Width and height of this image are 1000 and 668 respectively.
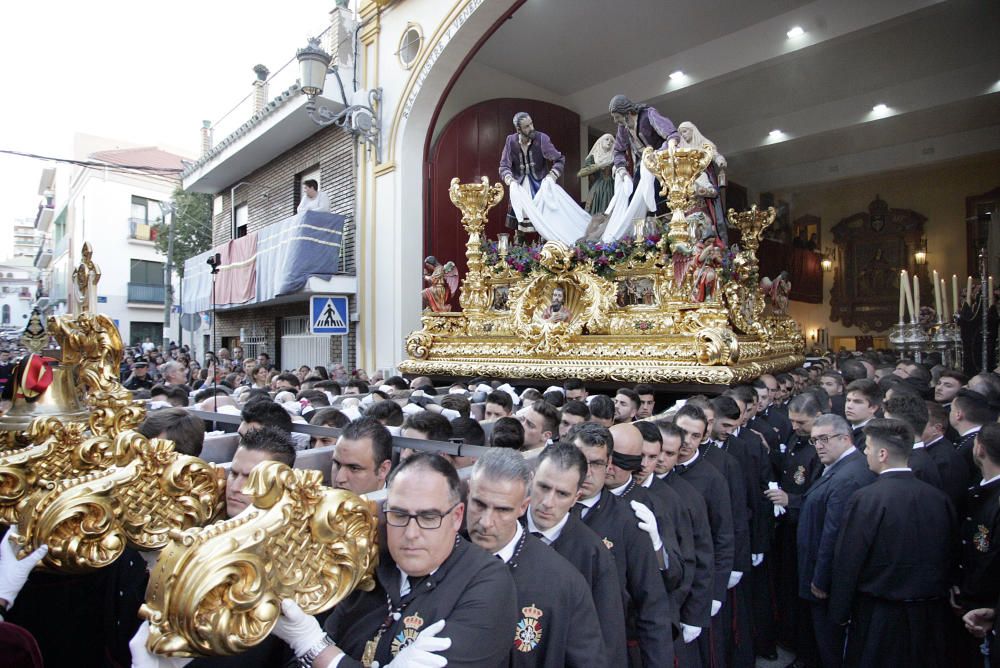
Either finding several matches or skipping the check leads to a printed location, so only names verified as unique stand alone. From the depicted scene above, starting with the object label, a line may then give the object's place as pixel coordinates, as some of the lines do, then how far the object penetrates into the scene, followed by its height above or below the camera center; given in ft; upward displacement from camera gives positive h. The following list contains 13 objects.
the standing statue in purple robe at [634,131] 29.81 +10.81
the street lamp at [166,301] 51.01 +6.05
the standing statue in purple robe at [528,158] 34.58 +10.92
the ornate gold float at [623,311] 25.68 +1.93
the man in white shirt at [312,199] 41.96 +10.73
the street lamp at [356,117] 39.19 +15.27
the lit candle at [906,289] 22.84 +2.24
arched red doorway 40.93 +13.23
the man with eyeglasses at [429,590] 5.54 -2.25
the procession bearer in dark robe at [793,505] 15.72 -3.93
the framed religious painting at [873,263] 62.44 +8.90
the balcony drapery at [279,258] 39.63 +6.70
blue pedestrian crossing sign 35.86 +2.26
